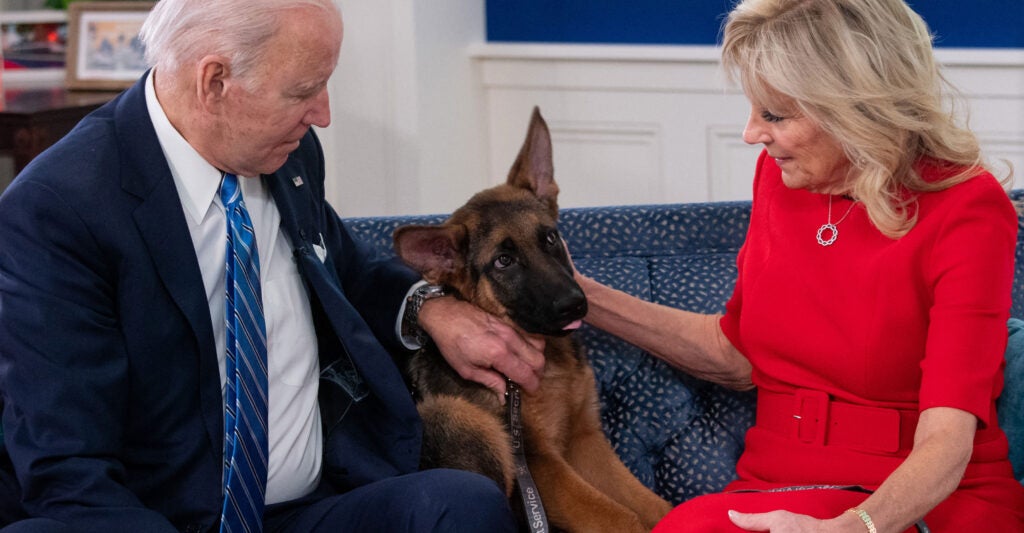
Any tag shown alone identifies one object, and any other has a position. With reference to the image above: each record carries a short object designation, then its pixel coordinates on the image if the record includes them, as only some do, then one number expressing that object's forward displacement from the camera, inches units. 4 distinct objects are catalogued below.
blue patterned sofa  99.7
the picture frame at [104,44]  179.2
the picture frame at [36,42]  196.2
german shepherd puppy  91.4
